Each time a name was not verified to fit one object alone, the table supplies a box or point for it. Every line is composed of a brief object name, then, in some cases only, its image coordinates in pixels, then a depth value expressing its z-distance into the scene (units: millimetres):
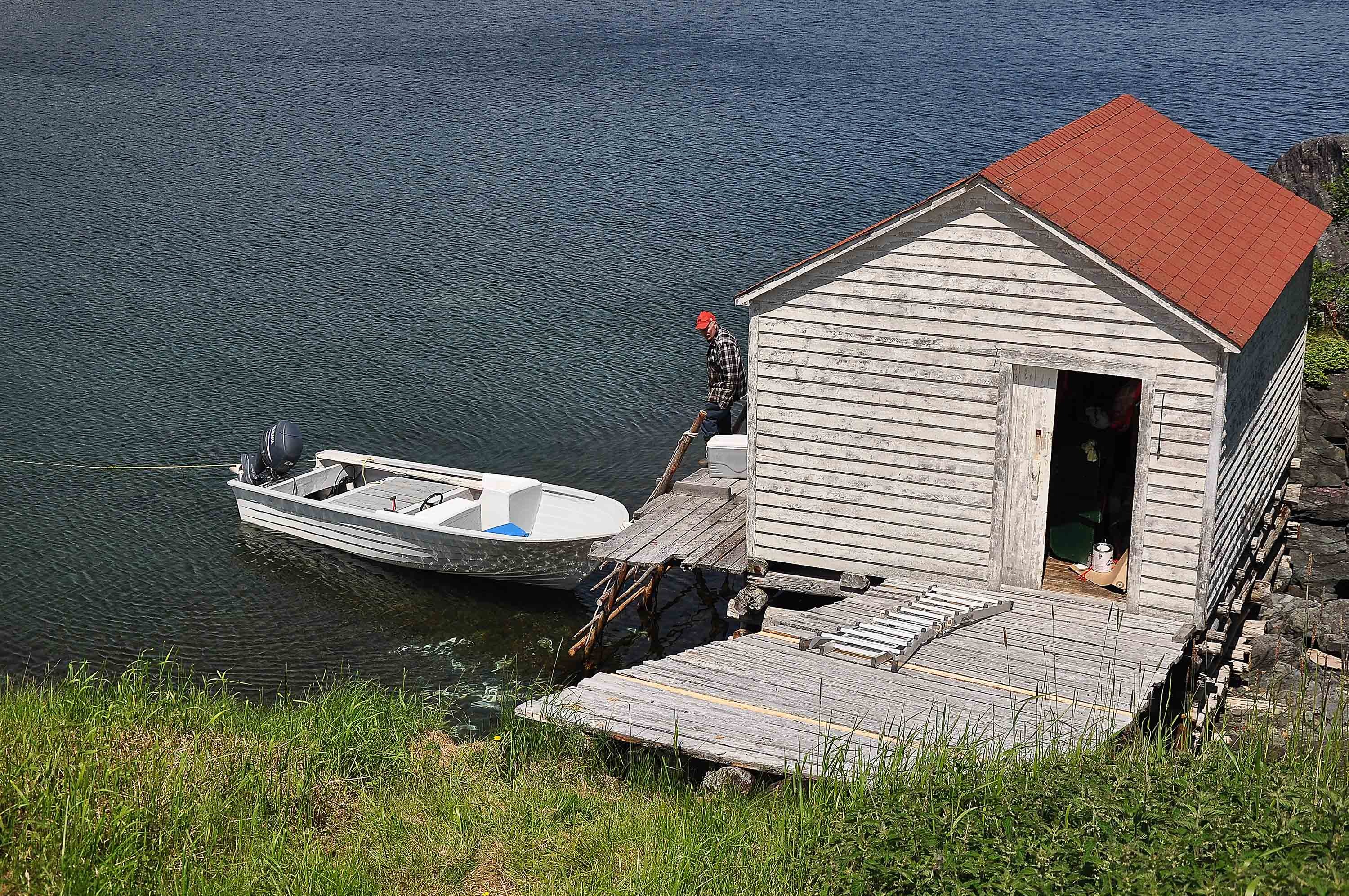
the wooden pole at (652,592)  17516
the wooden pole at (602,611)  16219
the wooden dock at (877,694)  10031
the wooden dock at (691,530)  15297
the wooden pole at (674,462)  17188
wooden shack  12625
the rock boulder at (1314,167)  24641
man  17516
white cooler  17359
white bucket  13961
